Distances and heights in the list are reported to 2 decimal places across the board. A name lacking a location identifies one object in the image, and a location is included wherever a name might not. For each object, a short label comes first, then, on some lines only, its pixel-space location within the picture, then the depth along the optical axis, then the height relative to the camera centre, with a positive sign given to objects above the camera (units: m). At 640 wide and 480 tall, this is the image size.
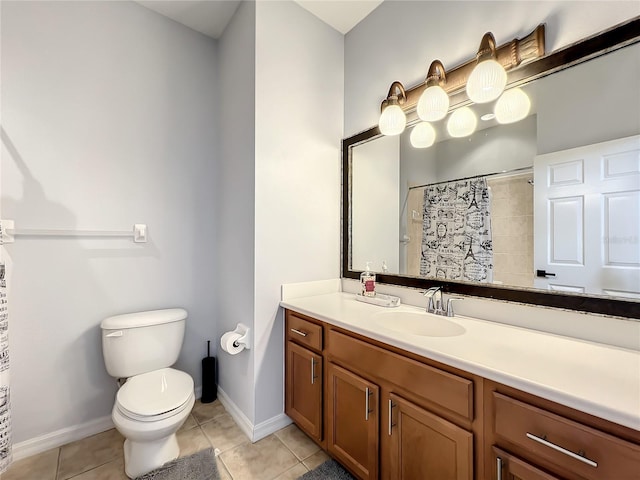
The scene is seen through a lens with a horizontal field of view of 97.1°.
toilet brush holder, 2.03 -1.01
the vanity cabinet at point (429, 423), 0.68 -0.58
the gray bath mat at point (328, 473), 1.36 -1.15
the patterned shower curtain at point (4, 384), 1.13 -0.58
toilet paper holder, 1.68 -0.59
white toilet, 1.31 -0.77
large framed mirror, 0.97 +0.21
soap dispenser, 1.71 -0.26
